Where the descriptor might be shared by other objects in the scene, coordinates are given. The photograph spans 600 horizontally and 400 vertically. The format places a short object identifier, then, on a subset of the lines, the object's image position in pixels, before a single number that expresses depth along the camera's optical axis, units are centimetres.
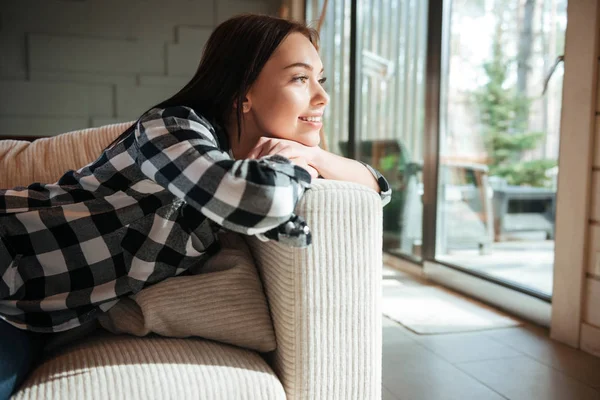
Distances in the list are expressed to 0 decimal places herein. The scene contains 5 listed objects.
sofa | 84
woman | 81
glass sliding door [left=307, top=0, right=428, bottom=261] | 322
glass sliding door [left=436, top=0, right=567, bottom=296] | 249
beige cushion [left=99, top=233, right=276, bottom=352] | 95
